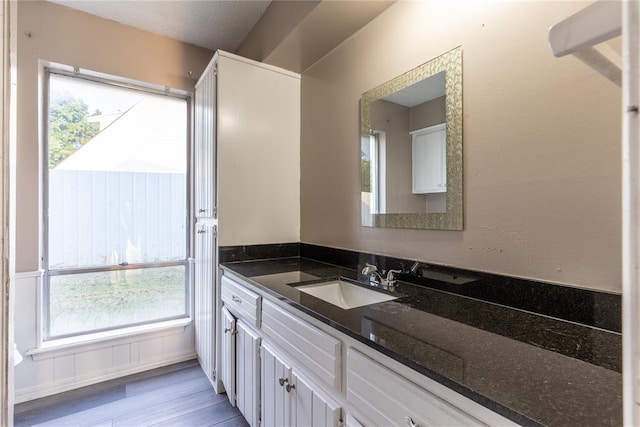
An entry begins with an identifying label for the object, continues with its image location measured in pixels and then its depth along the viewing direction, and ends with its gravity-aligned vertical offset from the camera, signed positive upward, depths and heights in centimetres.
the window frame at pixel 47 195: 211 +14
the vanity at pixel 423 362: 56 -33
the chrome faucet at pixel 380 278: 137 -31
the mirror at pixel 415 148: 126 +31
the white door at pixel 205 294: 203 -58
